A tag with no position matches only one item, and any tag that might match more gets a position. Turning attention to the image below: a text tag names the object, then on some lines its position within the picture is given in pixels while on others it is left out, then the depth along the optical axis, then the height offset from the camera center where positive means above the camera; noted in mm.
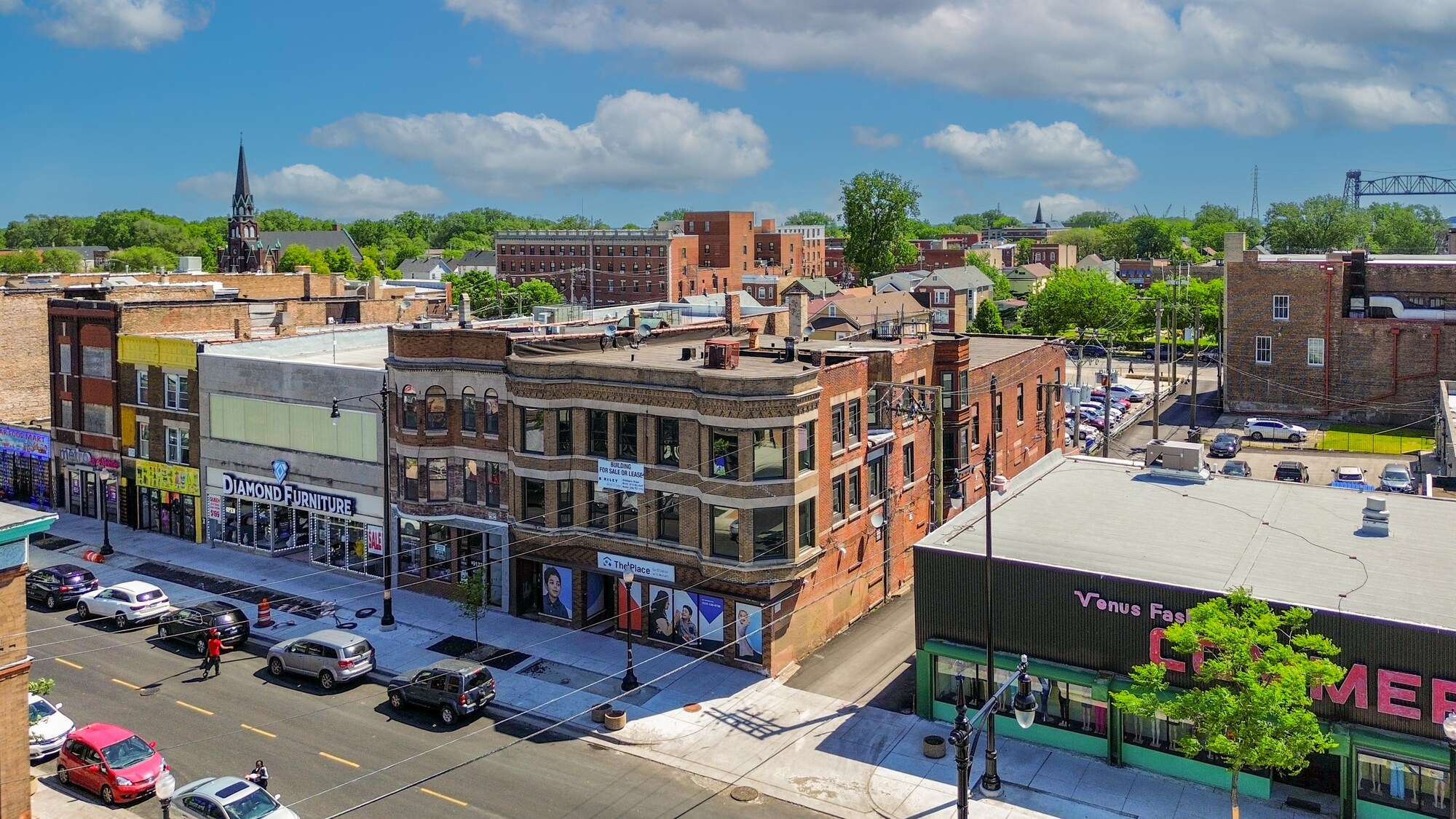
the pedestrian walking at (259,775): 28672 -11537
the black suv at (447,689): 34438 -11362
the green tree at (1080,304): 123062 +1727
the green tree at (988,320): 129750 +50
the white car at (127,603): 43188 -10896
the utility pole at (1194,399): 76875 -5397
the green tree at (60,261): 158625 +8388
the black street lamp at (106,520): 52188 -9620
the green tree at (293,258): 179450 +10250
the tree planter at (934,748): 32125 -12133
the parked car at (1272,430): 75125 -7394
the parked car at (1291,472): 60562 -8166
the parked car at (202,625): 40688 -11019
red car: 29656 -11785
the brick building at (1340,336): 80312 -1172
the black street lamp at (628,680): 36375 -11603
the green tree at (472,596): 40531 -9949
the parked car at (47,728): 32656 -11929
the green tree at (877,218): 151500 +13796
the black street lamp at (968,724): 25250 -9138
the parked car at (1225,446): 70188 -7861
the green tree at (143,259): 187125 +10236
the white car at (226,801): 26938 -11538
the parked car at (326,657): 37031 -11158
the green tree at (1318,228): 184875 +15397
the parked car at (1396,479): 56631 -8111
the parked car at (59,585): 45500 -10709
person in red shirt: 38156 -11226
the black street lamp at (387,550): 42444 -9423
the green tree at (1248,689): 24984 -8367
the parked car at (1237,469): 55453 -7387
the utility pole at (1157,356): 73800 -2445
